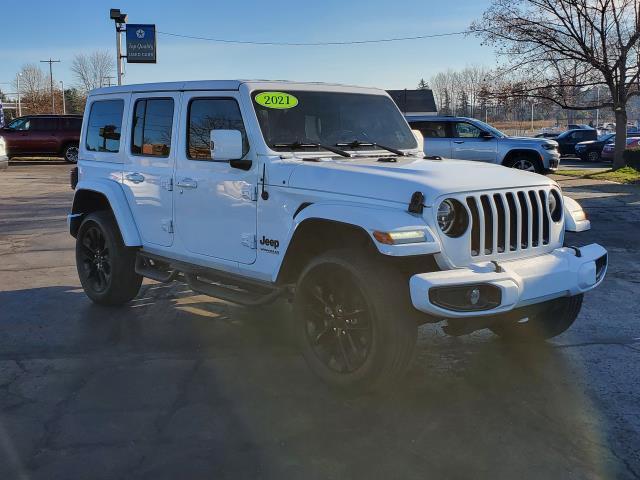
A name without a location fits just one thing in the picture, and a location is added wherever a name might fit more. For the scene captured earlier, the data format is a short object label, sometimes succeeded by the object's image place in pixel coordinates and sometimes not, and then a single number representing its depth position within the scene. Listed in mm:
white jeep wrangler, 3691
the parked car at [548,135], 41016
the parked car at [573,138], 33812
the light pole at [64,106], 85700
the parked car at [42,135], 25547
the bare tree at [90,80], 70938
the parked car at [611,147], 28312
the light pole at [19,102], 74731
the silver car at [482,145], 17438
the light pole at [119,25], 27938
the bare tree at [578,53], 20531
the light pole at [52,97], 79025
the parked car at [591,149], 31094
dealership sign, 30938
